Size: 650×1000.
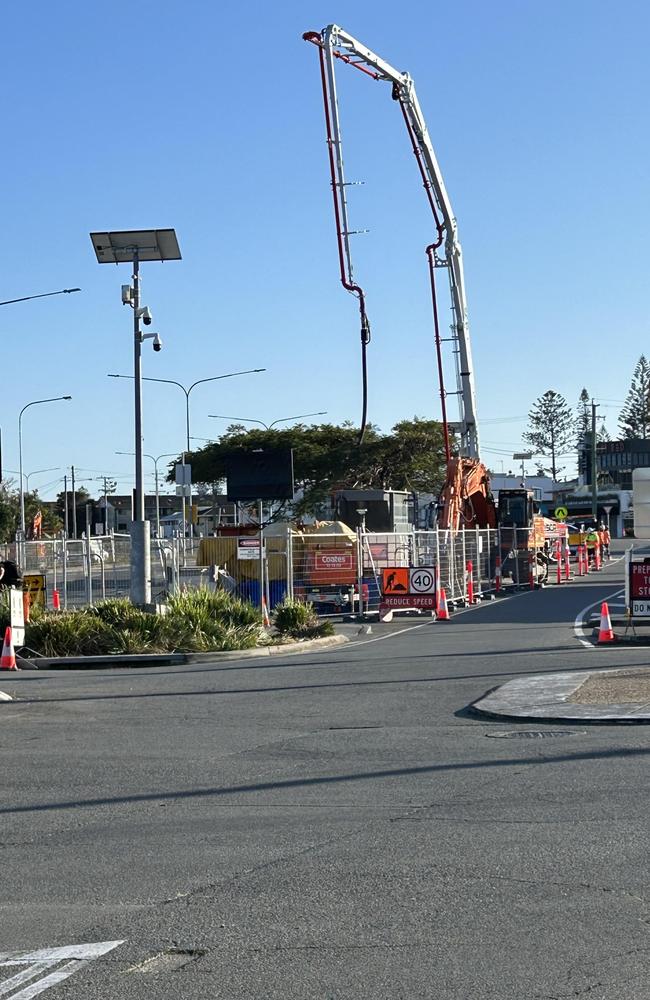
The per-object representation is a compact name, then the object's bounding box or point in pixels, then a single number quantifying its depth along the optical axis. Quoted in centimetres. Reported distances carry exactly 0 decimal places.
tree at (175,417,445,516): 7806
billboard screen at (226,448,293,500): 3250
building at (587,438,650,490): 15462
